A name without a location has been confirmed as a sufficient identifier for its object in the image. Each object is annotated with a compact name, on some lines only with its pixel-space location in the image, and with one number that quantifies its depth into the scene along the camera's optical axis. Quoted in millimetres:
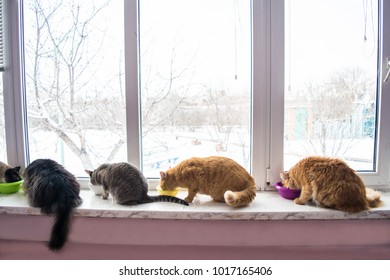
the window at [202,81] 1027
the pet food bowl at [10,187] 1031
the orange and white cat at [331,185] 828
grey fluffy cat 863
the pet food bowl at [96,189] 1005
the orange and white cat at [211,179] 905
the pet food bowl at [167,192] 967
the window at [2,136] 1136
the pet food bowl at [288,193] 959
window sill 847
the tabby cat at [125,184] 921
